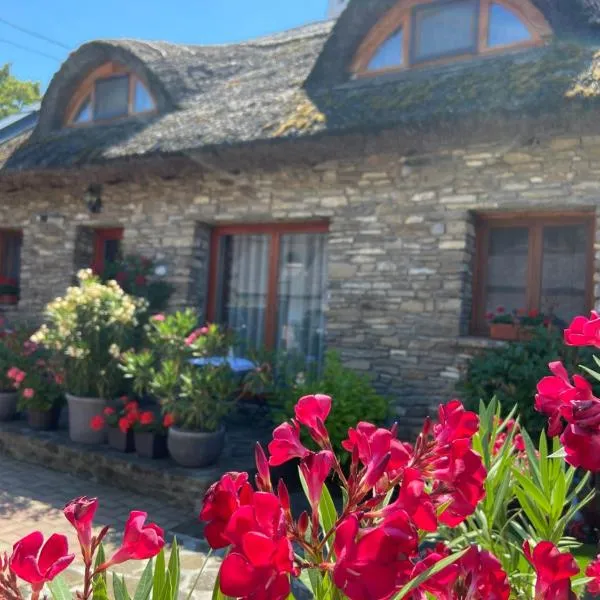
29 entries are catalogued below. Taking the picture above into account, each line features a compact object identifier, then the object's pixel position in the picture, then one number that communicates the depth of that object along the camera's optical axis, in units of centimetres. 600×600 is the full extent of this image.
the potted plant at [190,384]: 474
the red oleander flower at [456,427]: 95
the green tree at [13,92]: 2192
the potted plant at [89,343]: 547
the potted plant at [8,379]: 639
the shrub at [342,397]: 500
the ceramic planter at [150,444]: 508
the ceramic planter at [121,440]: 528
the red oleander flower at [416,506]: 84
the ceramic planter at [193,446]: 474
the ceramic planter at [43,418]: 605
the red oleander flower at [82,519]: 93
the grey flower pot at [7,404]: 640
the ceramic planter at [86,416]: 554
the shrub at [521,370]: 438
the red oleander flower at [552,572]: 92
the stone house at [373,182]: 516
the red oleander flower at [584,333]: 109
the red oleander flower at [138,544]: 92
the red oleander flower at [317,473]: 88
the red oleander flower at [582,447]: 89
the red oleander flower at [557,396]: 102
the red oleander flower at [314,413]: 99
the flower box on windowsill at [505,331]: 518
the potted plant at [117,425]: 518
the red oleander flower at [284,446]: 98
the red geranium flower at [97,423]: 525
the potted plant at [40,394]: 598
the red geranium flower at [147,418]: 502
